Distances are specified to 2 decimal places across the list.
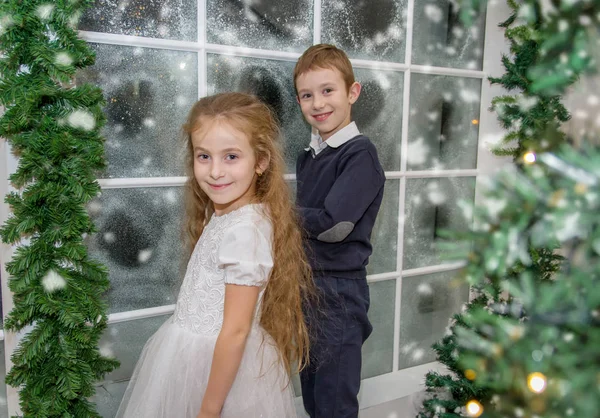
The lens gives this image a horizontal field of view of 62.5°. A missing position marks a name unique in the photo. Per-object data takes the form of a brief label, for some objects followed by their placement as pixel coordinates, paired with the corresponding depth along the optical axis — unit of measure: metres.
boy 1.42
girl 1.06
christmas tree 0.49
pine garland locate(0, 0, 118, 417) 1.08
